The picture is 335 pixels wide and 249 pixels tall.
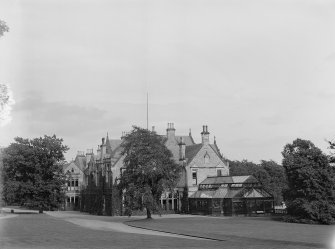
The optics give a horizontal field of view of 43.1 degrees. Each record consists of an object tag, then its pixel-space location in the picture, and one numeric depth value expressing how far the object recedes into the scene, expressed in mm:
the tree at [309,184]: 45150
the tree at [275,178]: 91100
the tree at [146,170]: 50625
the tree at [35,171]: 68438
